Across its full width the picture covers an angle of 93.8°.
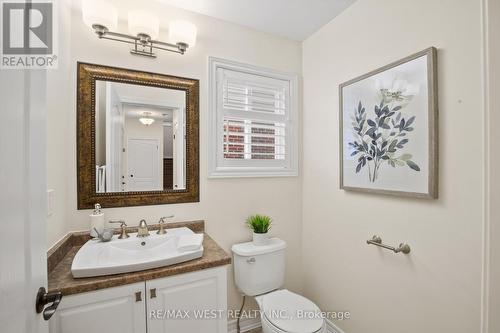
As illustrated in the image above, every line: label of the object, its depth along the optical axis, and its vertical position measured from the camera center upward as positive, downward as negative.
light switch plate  1.13 -0.16
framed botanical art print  1.20 +0.22
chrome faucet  1.48 -0.40
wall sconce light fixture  1.39 +0.88
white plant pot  1.81 -0.56
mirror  1.48 +0.21
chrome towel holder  1.32 -0.47
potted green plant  1.81 -0.48
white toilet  1.43 -0.88
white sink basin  1.07 -0.46
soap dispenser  1.41 -0.34
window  1.85 +0.39
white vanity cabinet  1.01 -0.66
